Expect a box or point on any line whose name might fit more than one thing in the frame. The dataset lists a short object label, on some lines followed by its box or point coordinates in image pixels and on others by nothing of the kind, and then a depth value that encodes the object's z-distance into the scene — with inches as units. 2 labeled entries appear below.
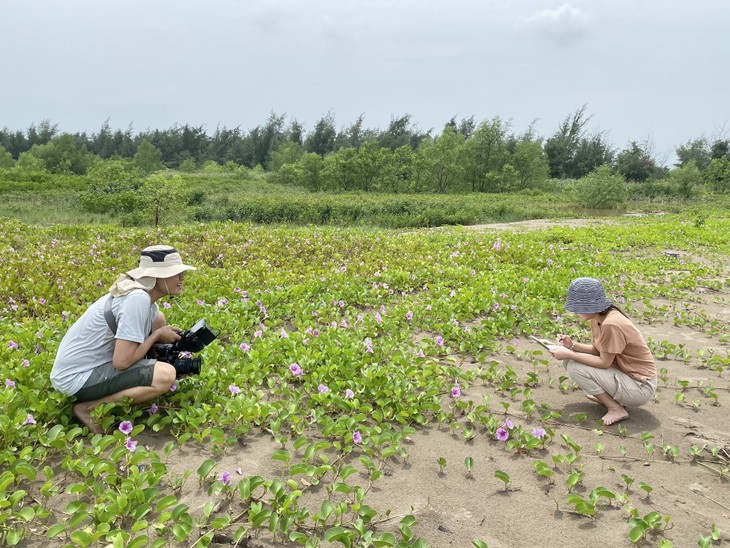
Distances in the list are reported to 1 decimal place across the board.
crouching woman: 142.1
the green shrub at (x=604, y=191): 1240.8
